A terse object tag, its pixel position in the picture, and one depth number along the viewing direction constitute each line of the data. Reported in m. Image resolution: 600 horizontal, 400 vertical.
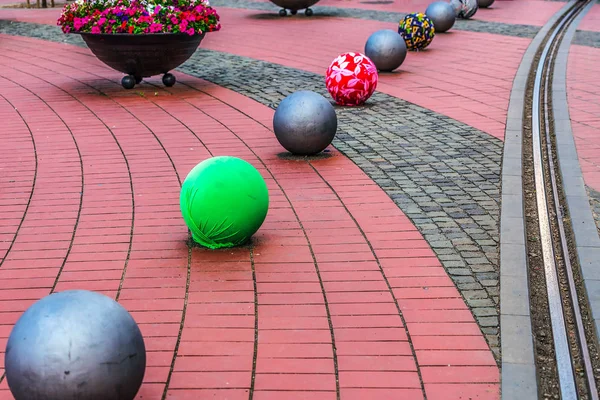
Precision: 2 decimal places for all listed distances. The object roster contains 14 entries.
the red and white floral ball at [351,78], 10.48
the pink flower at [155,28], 10.80
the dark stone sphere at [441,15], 17.91
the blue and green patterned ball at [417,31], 15.23
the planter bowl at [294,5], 21.17
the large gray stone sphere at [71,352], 3.46
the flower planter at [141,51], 10.94
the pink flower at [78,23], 11.01
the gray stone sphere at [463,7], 21.11
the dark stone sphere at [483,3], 24.16
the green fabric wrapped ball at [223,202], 5.74
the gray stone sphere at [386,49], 12.89
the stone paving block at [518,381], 4.01
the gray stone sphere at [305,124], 8.07
